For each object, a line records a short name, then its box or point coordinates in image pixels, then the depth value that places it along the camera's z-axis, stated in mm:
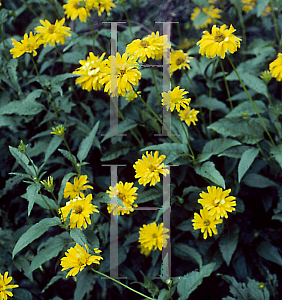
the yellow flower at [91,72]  1644
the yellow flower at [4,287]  1596
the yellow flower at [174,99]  1607
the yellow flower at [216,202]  1613
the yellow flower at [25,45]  1731
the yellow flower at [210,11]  2060
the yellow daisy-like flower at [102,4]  1787
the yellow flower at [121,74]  1593
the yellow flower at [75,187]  1661
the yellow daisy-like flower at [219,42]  1607
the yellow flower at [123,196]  1649
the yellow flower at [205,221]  1637
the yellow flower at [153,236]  1687
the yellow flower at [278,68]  1706
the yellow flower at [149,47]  1618
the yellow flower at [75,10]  1846
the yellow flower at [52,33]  1763
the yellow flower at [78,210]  1601
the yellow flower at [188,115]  1751
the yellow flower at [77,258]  1568
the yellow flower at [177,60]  1737
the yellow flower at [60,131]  1646
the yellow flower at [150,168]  1637
